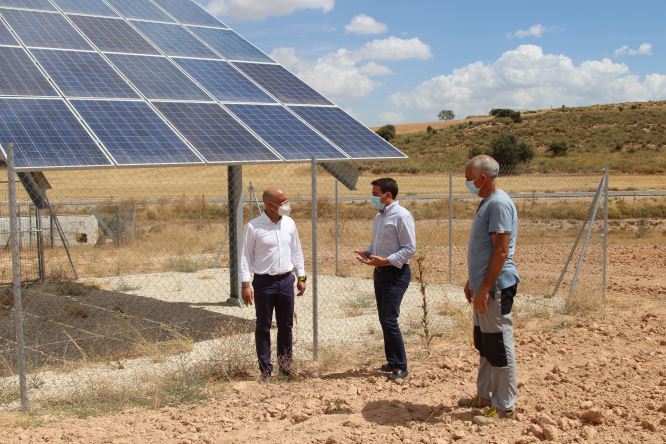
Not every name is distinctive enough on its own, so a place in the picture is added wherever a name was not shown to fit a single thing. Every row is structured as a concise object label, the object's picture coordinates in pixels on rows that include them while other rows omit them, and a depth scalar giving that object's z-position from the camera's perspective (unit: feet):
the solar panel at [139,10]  44.19
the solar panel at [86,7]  42.22
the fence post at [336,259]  49.21
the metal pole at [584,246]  35.79
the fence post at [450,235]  44.42
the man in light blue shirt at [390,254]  22.99
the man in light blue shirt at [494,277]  18.08
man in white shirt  23.18
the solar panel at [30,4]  40.37
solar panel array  28.12
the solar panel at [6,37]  34.81
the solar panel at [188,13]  46.78
